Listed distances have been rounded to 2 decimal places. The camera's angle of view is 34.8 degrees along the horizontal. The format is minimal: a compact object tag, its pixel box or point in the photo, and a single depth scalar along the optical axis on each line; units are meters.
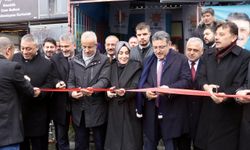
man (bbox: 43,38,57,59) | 6.32
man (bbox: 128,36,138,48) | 6.73
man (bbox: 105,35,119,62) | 5.86
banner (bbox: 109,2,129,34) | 10.23
